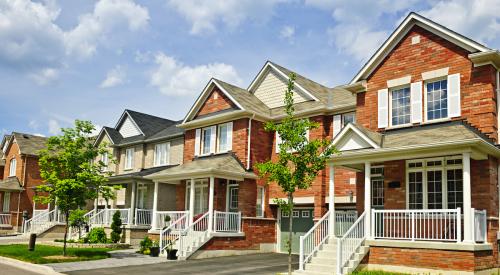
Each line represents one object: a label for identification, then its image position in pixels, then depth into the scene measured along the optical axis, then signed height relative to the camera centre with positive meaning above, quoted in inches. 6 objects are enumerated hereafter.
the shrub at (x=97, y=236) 1102.4 -97.7
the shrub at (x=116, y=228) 1119.6 -80.8
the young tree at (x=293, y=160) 584.4 +43.4
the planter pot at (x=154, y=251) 905.5 -105.0
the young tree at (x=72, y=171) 855.7 +34.6
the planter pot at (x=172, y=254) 856.0 -102.8
